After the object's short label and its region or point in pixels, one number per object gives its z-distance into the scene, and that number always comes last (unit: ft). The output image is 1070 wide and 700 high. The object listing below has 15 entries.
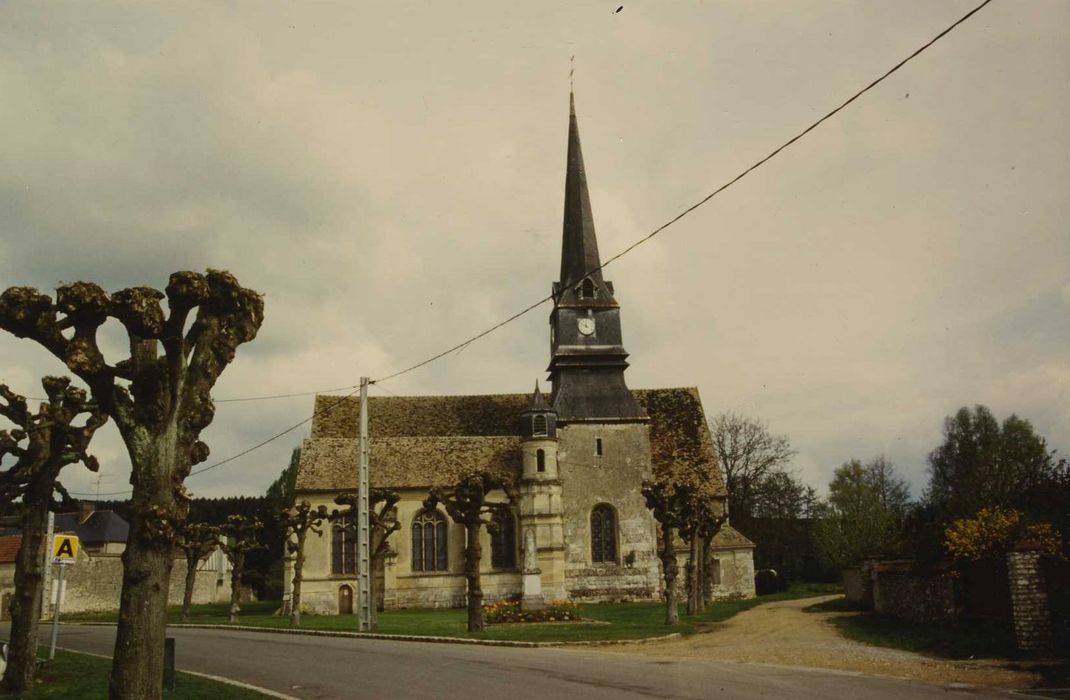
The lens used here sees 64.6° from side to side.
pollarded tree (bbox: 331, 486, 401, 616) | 107.76
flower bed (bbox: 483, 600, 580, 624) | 92.84
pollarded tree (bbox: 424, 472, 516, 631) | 79.66
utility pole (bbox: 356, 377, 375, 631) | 81.30
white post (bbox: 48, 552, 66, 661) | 51.73
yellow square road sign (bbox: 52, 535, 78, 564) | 52.90
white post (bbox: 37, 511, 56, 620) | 56.13
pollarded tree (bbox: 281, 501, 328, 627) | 108.88
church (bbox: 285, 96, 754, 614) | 131.64
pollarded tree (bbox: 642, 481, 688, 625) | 84.23
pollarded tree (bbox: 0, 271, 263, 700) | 30.94
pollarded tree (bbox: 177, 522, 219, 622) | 118.93
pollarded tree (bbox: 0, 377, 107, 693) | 43.98
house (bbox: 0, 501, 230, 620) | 161.17
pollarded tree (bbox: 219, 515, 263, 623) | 113.16
